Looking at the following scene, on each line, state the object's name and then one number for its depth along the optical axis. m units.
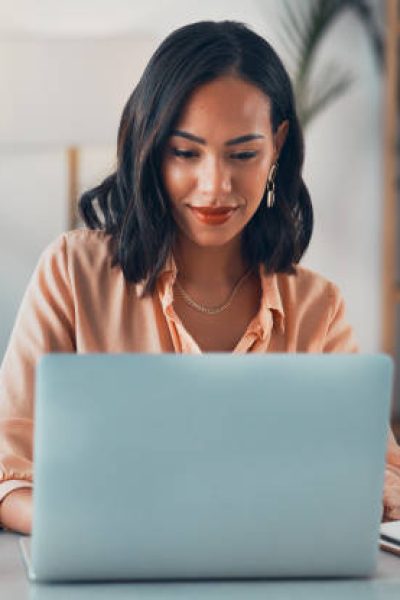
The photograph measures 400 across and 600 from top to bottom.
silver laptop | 1.30
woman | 1.70
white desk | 1.32
